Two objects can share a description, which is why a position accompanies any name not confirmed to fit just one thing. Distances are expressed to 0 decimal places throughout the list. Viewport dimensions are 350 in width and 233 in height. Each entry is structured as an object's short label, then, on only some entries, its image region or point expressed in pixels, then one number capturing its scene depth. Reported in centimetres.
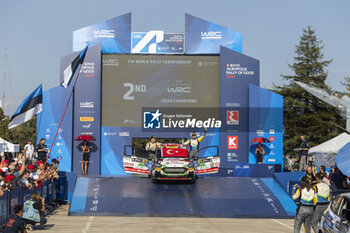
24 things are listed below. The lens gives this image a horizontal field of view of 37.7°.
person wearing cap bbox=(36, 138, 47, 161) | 2488
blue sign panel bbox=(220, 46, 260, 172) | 2886
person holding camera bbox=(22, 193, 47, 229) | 1384
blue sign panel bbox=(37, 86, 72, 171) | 2859
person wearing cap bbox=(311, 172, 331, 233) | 1308
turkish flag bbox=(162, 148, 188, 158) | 2328
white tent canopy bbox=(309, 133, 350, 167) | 3541
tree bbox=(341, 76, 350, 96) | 6186
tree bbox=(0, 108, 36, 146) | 5630
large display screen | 2898
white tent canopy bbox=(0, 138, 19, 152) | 2792
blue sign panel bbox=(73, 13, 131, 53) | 2920
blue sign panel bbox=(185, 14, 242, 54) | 2934
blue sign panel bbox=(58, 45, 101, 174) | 2864
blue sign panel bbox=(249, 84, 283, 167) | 2902
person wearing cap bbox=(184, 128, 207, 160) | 2419
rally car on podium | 2252
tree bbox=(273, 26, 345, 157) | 5875
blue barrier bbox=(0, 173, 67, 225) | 1411
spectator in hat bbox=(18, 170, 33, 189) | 1616
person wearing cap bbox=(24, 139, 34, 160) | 2590
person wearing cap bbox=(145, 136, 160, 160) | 2481
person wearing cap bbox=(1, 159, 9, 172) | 1631
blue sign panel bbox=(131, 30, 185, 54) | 2911
